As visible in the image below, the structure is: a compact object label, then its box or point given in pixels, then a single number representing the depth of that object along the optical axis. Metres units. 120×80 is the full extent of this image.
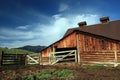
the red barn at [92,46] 10.09
